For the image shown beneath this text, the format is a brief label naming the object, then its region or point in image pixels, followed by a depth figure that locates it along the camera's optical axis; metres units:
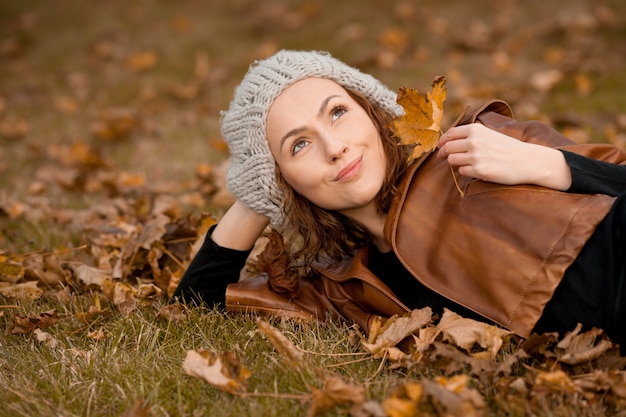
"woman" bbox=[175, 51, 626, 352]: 2.08
